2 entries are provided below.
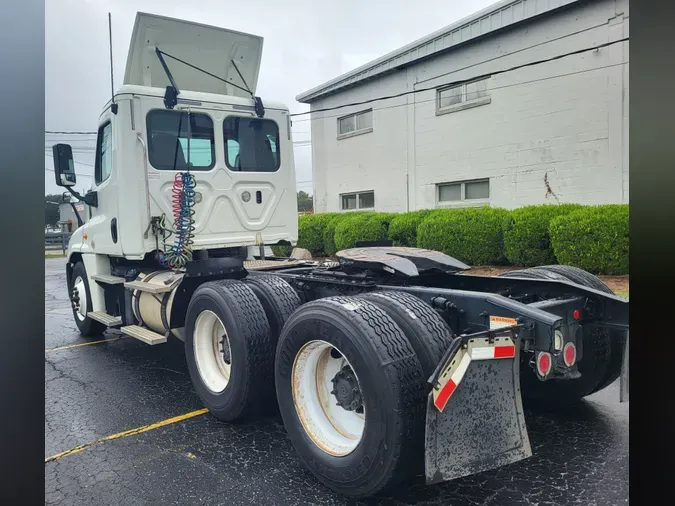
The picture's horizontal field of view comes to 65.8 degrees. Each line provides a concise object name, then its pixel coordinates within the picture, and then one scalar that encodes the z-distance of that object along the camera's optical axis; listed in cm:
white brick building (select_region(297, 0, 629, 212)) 1061
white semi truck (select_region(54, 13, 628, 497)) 270
